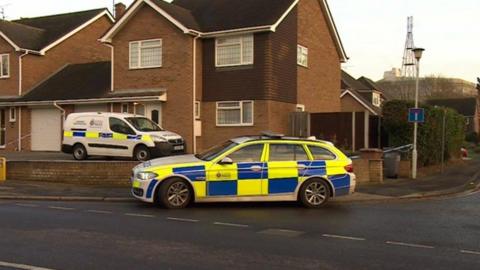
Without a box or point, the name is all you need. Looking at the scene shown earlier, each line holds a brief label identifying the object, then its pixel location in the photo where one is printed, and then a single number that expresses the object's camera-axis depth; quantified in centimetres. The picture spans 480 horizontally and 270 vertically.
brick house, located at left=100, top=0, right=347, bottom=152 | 2283
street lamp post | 1739
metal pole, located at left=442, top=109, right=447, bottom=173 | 2036
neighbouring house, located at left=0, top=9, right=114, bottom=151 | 2723
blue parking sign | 1731
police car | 1144
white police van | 1803
